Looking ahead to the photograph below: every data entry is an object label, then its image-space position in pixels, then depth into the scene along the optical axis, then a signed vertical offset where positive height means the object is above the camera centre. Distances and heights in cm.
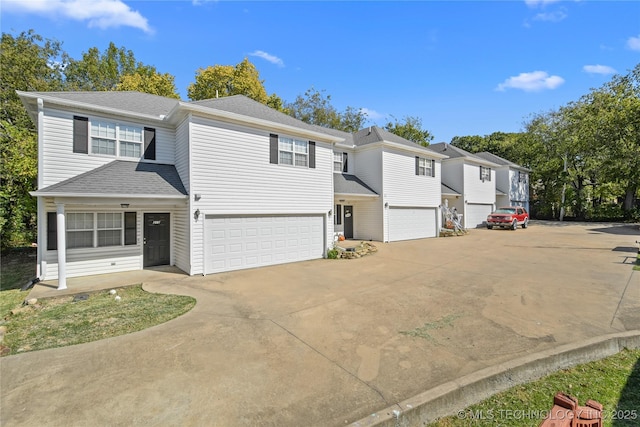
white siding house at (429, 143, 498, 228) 2298 +233
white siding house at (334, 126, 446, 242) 1645 +135
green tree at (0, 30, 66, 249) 1310 +488
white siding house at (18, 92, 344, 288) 886 +98
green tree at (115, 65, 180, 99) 2438 +1124
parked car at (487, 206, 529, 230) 2228 -52
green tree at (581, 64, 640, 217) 2373 +706
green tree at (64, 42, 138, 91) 2594 +1390
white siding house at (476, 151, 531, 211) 2834 +298
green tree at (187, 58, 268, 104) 2712 +1247
